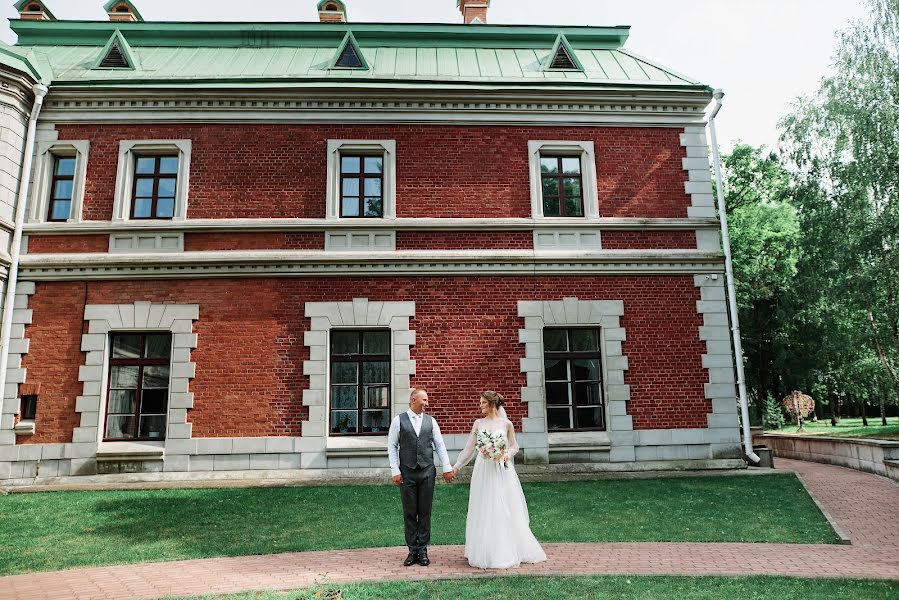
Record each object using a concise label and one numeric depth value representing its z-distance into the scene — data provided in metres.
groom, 6.49
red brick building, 12.05
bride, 6.28
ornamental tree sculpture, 26.14
